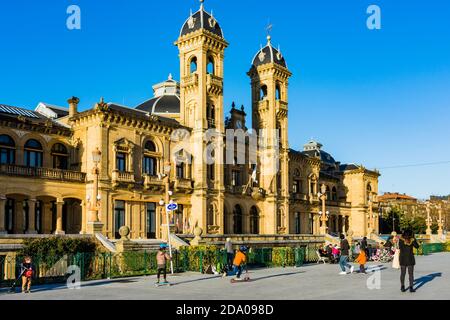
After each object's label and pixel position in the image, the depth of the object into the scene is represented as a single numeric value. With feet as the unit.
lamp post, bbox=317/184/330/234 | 182.81
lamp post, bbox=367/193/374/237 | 229.00
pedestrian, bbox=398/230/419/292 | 60.13
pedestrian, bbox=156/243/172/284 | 70.59
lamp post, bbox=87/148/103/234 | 95.50
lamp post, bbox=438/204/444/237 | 262.14
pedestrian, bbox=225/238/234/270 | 92.79
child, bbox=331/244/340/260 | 116.78
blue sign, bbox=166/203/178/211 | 98.44
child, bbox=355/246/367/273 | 87.45
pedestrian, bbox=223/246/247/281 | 78.41
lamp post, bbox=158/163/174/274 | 104.99
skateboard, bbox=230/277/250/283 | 77.36
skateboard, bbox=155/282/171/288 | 71.86
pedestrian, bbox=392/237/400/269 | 62.02
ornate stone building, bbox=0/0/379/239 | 130.82
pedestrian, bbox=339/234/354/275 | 87.54
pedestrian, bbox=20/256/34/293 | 65.82
